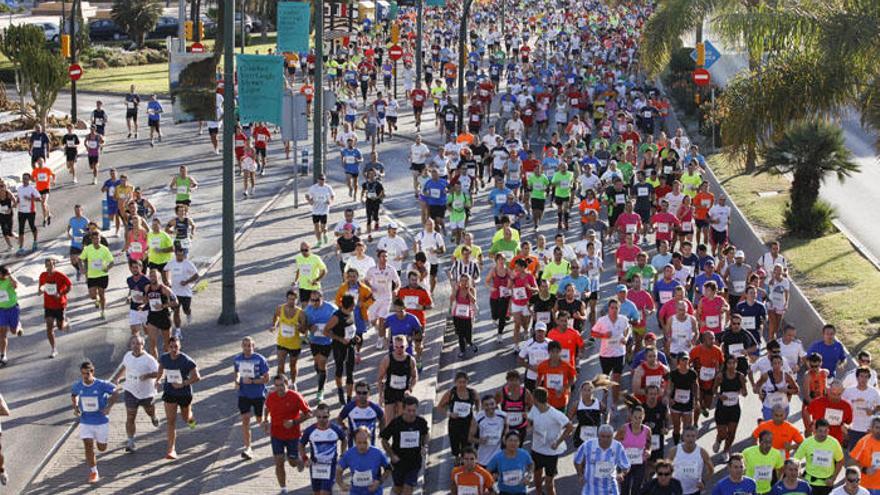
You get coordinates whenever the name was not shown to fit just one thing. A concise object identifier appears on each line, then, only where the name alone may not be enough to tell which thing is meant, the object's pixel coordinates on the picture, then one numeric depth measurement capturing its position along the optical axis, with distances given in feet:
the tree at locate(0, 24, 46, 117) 138.09
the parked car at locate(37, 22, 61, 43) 215.94
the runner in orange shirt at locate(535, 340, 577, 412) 50.55
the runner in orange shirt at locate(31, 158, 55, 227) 92.79
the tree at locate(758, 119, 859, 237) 89.97
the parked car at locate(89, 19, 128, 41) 242.06
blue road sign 105.40
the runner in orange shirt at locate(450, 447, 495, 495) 41.09
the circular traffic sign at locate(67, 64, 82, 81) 135.82
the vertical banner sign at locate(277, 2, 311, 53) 104.32
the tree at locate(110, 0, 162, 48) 222.28
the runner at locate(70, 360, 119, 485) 48.67
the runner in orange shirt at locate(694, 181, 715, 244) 82.28
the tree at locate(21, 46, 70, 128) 134.82
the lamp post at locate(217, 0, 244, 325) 69.21
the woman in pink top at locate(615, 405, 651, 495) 44.26
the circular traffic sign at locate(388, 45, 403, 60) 154.20
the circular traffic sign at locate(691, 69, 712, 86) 116.37
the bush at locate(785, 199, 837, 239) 89.92
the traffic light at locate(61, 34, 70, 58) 138.21
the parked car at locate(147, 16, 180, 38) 245.86
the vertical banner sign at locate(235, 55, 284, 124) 85.35
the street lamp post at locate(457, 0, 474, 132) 127.34
